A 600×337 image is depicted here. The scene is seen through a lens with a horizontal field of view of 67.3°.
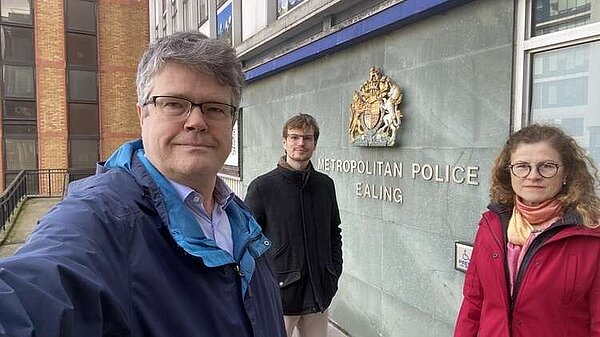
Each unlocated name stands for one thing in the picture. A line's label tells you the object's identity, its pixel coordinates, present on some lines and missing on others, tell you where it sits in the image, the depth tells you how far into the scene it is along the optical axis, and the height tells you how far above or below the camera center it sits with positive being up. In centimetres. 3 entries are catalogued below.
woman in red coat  182 -44
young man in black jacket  309 -54
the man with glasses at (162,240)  79 -21
